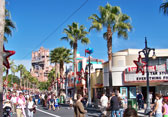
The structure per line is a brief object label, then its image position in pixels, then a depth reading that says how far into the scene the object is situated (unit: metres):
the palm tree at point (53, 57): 47.76
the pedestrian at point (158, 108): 9.68
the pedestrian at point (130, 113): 3.79
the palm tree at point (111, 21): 26.48
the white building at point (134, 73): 30.77
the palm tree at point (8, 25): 25.28
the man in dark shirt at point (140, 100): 23.59
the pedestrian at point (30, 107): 13.45
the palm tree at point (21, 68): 109.78
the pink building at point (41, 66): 183.00
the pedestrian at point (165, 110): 9.60
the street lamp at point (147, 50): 20.50
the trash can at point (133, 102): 19.45
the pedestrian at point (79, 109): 9.09
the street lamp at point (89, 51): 30.93
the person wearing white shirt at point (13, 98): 17.99
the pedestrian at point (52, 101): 25.24
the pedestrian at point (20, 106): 13.45
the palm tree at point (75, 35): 35.88
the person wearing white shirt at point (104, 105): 14.47
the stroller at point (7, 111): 13.78
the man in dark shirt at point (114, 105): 12.23
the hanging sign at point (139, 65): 25.87
